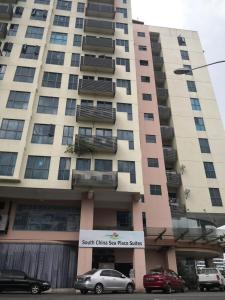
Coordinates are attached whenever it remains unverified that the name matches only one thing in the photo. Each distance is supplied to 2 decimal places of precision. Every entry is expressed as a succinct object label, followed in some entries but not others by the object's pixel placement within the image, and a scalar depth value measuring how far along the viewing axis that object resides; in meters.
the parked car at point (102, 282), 16.39
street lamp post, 11.41
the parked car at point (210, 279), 21.22
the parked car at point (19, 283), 16.72
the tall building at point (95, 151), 23.50
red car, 18.25
